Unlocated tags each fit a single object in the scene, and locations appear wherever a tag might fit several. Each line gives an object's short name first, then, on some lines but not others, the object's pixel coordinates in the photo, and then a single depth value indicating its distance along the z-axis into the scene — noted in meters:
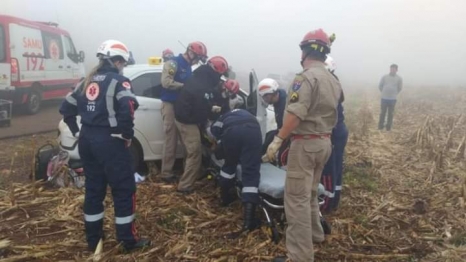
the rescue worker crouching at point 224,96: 5.57
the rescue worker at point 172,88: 5.84
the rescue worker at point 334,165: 5.02
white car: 6.07
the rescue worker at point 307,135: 3.60
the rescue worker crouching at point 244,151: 4.56
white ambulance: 11.02
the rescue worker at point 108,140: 3.86
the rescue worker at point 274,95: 5.02
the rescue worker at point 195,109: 5.48
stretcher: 4.42
